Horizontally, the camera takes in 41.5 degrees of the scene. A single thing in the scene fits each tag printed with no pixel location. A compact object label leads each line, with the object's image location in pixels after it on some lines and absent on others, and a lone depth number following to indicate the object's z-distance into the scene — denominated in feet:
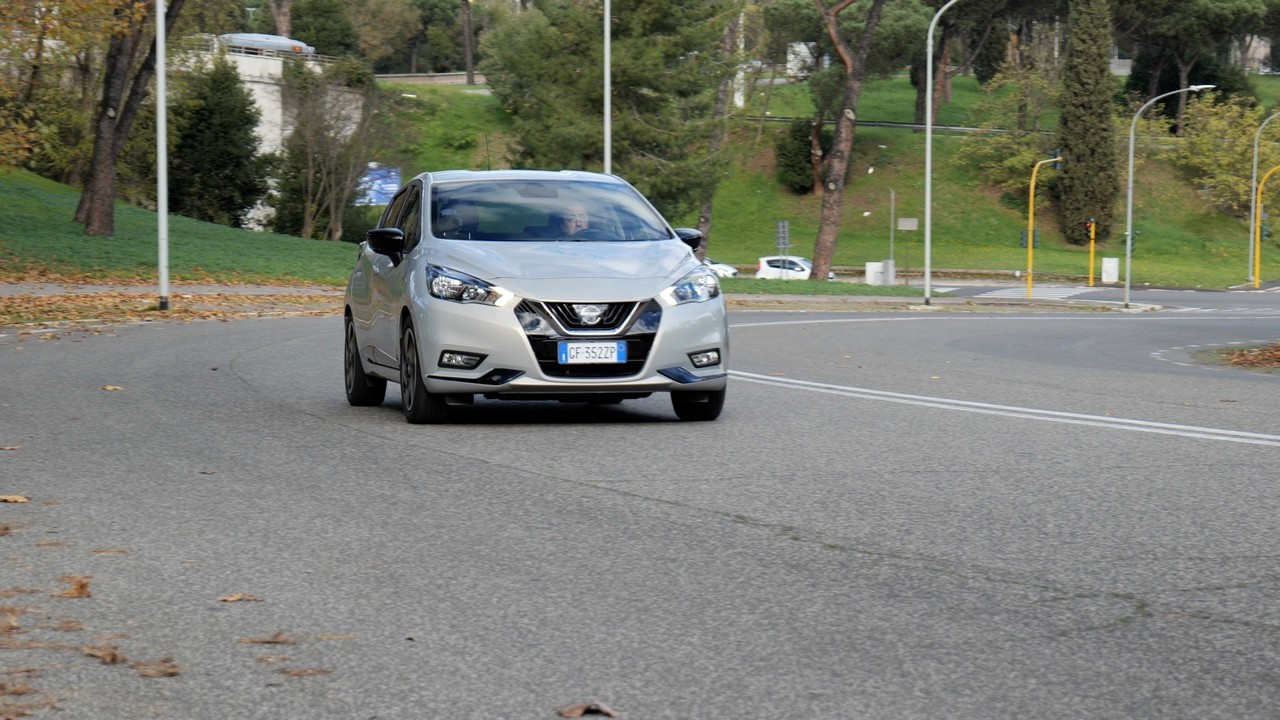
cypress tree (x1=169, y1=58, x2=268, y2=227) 203.10
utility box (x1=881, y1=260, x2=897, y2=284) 193.96
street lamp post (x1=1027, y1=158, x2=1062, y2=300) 192.75
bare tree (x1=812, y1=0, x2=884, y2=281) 164.55
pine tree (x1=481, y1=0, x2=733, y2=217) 183.62
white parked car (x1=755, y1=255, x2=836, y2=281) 215.10
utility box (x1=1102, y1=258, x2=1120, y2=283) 232.53
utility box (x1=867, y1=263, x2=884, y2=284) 203.76
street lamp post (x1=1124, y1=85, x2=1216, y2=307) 169.88
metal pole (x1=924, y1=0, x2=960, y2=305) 137.69
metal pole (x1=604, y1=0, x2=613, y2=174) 126.93
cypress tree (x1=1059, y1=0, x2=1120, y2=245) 273.75
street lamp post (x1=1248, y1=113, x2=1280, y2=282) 235.61
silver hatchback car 34.63
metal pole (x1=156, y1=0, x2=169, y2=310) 86.12
